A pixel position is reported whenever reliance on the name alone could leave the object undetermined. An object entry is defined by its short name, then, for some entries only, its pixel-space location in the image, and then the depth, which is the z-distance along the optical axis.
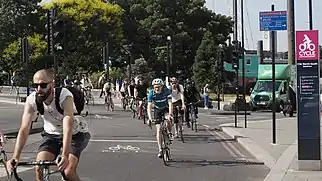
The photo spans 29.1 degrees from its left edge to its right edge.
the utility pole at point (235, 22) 29.51
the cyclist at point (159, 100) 13.06
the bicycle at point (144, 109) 22.98
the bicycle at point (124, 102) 31.06
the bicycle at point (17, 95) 38.40
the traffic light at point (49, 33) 16.97
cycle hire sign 10.38
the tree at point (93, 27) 53.81
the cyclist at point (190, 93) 18.80
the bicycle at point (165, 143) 12.17
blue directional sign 14.30
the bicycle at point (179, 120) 16.52
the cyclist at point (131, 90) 26.58
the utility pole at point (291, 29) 22.34
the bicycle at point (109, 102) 30.81
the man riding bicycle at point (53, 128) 6.03
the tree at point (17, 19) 49.22
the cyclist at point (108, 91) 30.41
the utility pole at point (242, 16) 26.83
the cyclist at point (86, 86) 32.11
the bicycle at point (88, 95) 32.02
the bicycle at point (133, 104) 26.42
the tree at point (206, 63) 49.87
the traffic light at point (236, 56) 22.36
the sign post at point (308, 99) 10.40
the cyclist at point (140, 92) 23.06
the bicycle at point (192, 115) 18.96
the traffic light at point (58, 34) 16.78
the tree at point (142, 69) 54.38
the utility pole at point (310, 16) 25.22
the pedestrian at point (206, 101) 37.81
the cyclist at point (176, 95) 16.74
